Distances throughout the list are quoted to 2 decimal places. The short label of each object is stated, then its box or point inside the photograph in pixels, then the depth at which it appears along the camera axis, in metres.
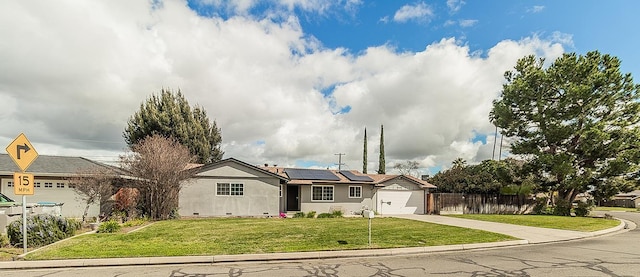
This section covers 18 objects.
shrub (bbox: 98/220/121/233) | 14.47
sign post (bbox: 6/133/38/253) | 9.73
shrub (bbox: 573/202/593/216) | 28.98
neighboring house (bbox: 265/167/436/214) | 28.62
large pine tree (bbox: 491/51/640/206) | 28.70
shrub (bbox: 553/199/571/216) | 29.34
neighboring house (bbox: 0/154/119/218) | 20.97
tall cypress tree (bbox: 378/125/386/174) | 53.41
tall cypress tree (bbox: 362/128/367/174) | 55.41
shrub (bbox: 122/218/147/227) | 16.80
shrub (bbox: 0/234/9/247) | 11.23
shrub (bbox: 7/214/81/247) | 11.14
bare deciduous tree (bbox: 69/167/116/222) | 18.25
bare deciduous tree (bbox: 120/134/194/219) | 19.98
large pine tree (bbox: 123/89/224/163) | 37.25
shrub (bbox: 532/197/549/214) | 31.72
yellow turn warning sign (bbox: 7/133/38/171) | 9.77
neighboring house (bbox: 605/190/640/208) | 65.81
